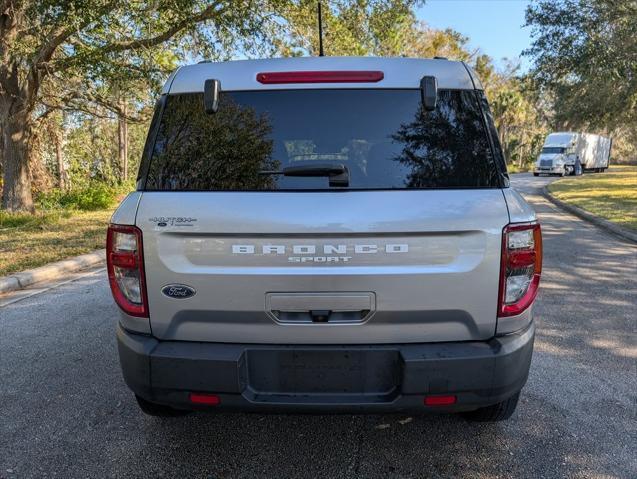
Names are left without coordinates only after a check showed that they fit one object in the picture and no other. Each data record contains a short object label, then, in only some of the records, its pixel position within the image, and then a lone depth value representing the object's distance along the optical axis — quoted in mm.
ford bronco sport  2254
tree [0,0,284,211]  9078
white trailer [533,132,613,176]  35656
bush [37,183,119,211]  15797
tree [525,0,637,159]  12820
